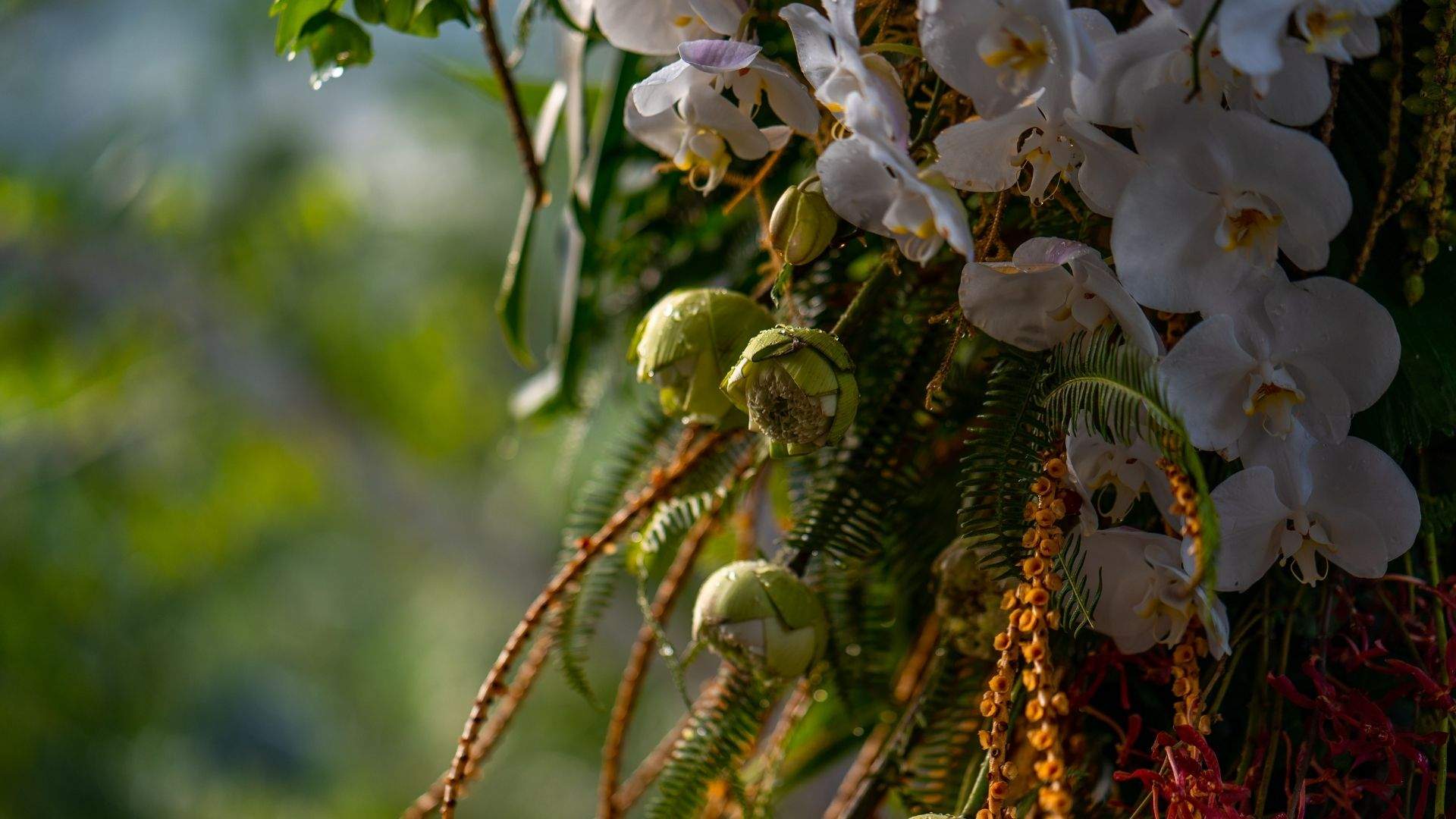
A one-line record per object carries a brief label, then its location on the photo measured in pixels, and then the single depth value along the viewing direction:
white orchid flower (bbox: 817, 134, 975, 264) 1.91
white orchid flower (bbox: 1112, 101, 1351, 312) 1.95
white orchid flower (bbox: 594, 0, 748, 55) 2.06
